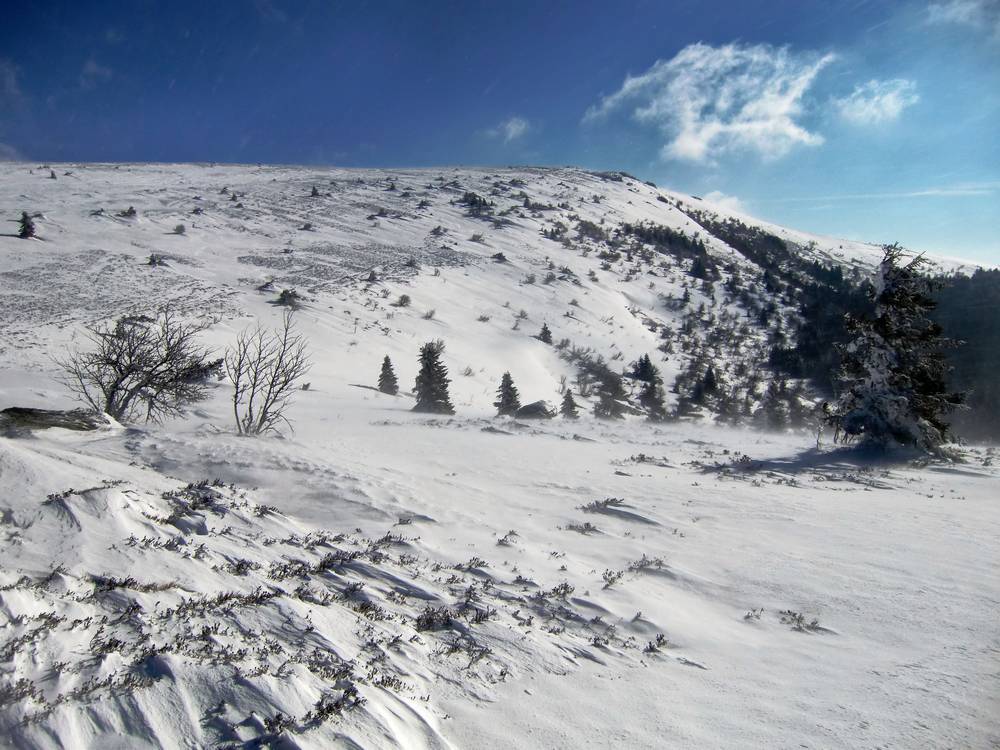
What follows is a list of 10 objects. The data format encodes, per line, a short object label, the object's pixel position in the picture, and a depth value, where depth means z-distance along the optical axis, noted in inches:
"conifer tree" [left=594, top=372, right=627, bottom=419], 1314.0
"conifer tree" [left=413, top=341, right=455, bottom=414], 991.6
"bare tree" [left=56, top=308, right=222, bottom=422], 525.3
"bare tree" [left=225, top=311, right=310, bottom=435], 541.3
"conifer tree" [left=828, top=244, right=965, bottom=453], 599.5
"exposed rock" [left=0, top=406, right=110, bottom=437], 351.9
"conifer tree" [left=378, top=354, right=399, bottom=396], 1136.8
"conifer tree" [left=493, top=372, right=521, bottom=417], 1081.4
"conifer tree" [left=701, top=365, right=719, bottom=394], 1664.6
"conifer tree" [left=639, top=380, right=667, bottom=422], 1475.8
